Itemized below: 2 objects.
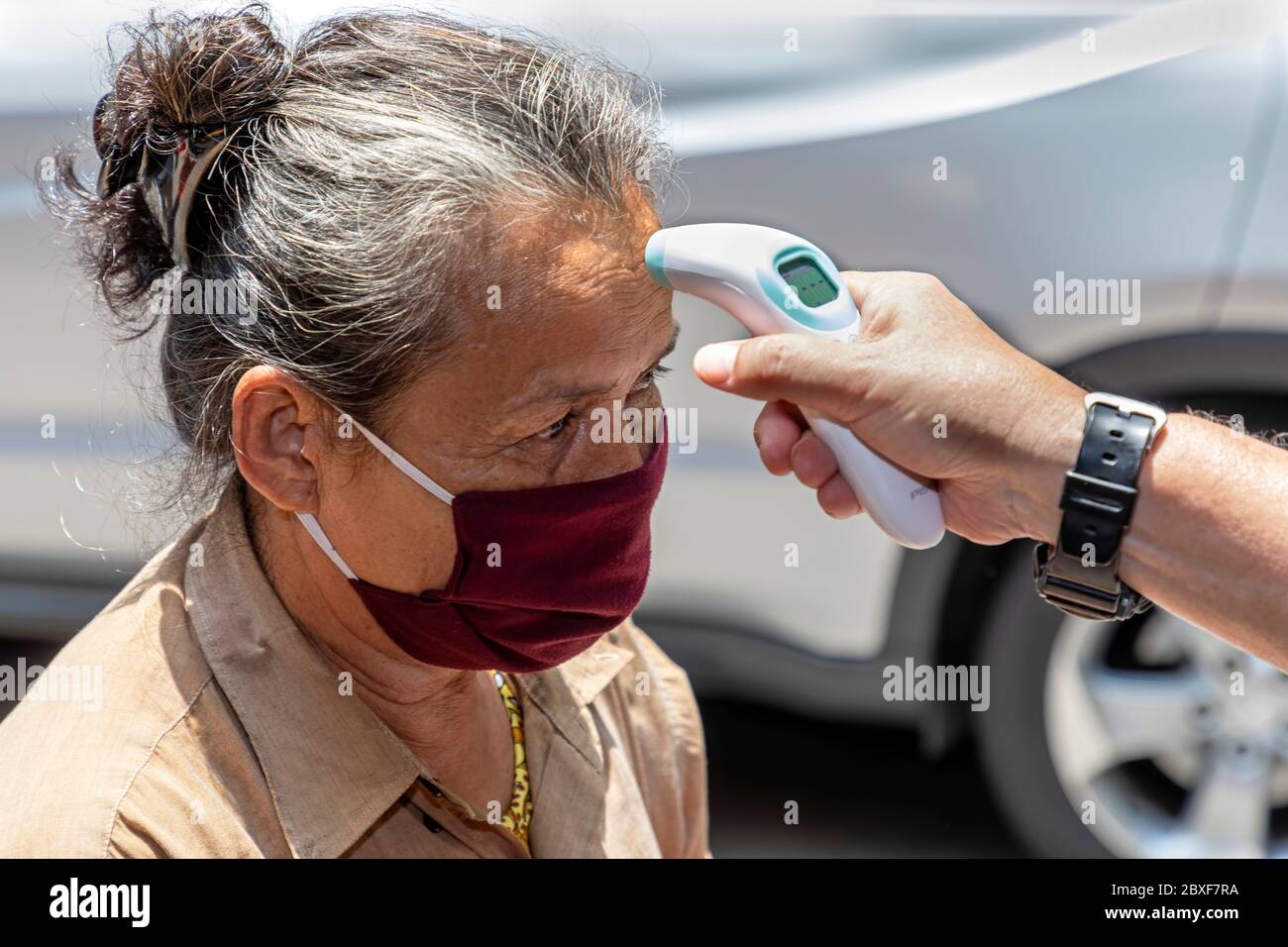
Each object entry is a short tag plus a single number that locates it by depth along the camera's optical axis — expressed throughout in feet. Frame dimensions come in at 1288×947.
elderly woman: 2.49
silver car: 4.04
